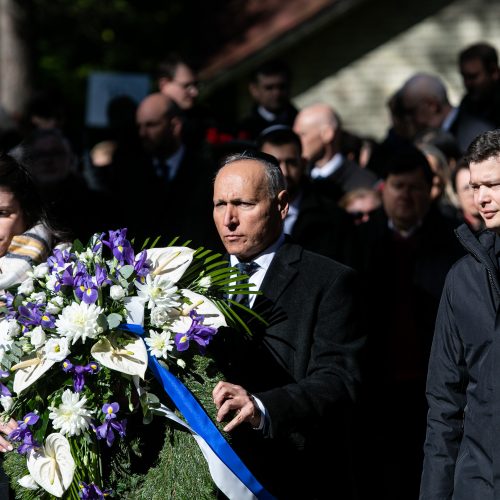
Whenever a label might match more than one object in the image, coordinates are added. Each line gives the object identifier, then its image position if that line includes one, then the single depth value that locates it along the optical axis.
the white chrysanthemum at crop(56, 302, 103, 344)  7.97
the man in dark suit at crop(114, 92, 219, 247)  15.59
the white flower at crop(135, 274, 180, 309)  8.23
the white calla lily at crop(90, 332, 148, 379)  7.96
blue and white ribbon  8.20
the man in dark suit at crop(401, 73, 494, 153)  18.64
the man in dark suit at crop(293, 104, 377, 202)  16.77
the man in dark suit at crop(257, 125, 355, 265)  13.75
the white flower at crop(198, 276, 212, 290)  8.62
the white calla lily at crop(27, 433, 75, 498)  8.10
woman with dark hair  9.43
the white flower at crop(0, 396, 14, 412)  8.27
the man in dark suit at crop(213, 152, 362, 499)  8.80
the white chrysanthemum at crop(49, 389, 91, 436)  7.96
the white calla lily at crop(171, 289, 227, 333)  8.24
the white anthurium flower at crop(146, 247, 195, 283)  8.48
